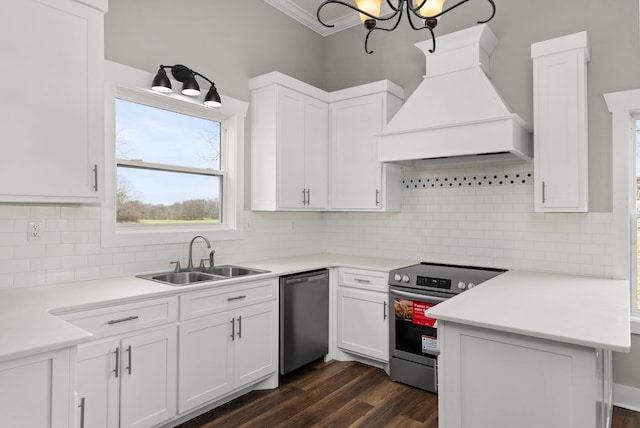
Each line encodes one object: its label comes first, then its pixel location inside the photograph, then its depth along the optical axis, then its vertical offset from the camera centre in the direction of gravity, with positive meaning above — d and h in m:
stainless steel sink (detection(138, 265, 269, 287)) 2.89 -0.43
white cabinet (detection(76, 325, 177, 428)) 2.04 -0.88
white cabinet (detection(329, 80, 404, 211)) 3.73 +0.65
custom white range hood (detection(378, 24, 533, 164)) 2.89 +0.77
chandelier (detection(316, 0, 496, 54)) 1.95 +1.02
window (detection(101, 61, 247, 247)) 2.76 +0.42
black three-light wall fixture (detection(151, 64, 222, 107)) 2.82 +0.98
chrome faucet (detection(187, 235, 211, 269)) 3.06 -0.26
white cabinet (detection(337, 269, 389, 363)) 3.34 -0.83
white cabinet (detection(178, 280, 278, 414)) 2.48 -0.84
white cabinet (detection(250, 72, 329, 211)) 3.56 +0.68
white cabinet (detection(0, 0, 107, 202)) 1.90 +0.59
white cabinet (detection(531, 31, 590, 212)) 2.74 +0.65
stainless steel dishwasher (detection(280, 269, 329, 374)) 3.11 -0.83
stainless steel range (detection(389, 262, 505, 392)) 2.98 -0.76
